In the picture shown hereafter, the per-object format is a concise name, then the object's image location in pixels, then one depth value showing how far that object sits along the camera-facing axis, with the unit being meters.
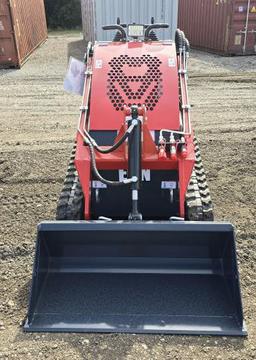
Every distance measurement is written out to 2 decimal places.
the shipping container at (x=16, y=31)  12.73
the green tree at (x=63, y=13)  30.55
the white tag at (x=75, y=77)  4.07
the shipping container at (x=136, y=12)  10.59
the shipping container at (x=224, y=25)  13.95
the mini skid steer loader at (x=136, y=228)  3.17
